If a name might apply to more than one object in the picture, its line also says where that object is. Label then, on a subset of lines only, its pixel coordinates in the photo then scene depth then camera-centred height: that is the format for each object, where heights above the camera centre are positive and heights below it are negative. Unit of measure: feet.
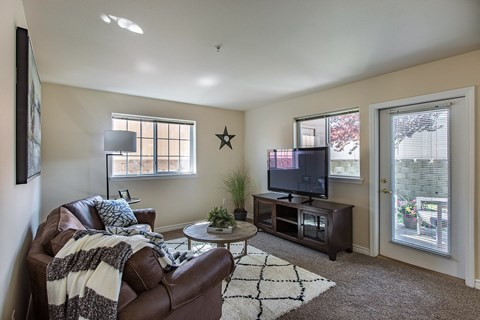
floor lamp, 10.93 +0.87
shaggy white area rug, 6.73 -4.07
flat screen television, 11.18 -0.58
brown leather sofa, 4.07 -2.26
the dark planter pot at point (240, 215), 15.67 -3.50
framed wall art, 5.07 +1.13
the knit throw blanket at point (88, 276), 3.82 -1.90
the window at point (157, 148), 13.34 +0.75
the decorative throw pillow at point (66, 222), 5.74 -1.54
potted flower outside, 9.64 -2.10
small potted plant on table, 8.98 -2.30
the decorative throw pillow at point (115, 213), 9.41 -2.08
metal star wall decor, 16.68 +1.54
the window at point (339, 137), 11.45 +1.14
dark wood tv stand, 10.24 -2.88
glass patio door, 8.57 -1.03
